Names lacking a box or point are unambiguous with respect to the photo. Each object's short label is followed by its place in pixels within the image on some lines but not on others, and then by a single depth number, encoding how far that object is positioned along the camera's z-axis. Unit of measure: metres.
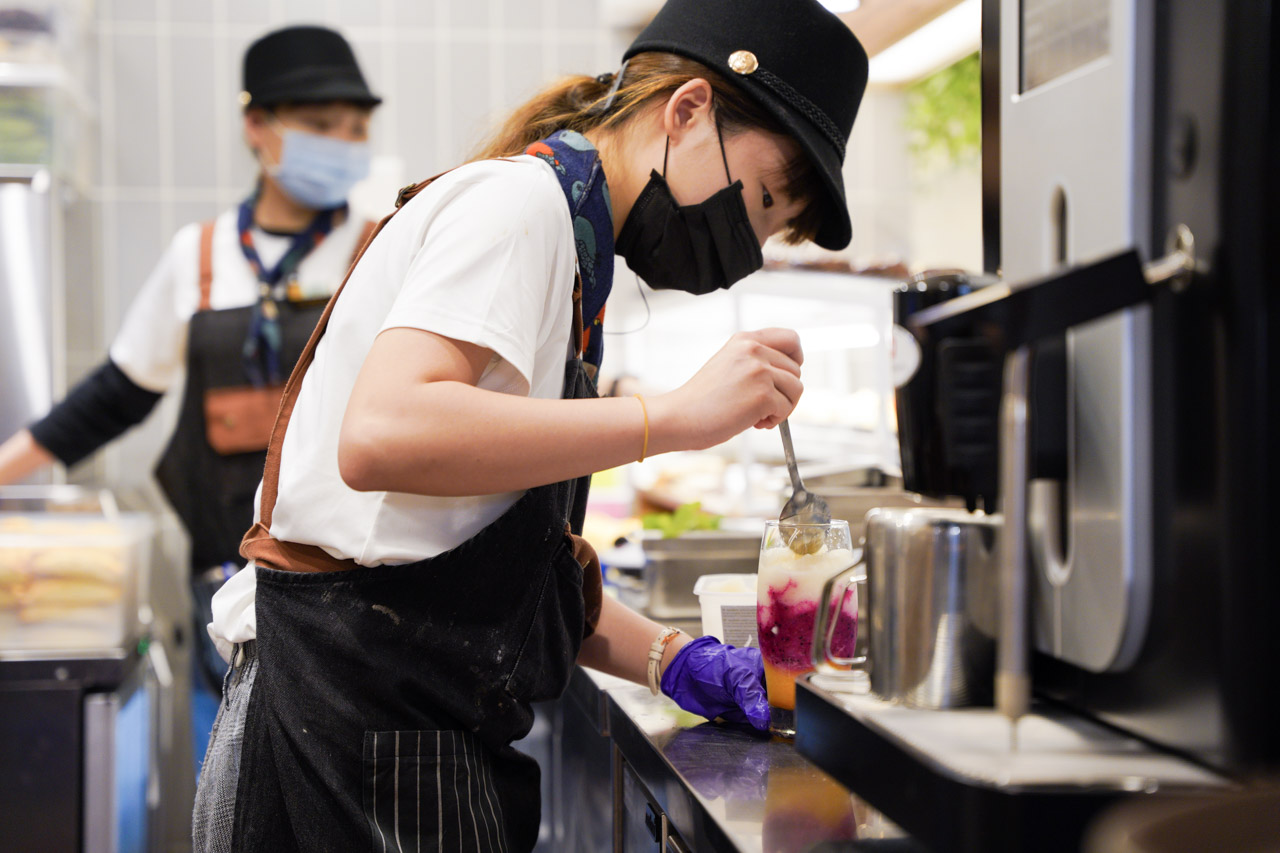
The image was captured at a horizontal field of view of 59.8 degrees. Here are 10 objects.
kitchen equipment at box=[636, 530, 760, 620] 1.99
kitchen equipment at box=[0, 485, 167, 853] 2.44
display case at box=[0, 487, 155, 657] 2.46
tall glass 1.13
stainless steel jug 0.82
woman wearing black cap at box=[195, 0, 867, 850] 1.01
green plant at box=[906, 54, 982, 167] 4.04
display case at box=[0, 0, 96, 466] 3.27
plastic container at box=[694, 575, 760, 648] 1.43
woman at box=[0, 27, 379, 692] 2.74
